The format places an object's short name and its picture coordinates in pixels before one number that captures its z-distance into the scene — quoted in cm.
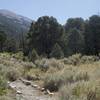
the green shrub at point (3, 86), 472
